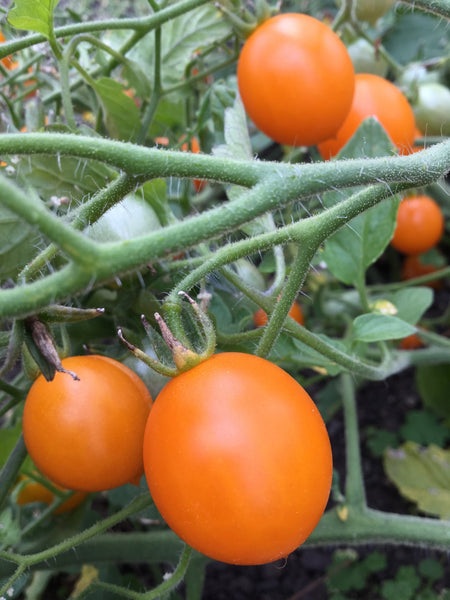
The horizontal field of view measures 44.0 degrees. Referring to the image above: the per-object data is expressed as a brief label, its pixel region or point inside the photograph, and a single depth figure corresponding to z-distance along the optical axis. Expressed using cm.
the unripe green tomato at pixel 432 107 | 19
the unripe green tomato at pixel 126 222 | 11
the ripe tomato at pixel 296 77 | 13
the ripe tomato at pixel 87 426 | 9
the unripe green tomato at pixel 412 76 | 19
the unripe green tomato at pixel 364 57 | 17
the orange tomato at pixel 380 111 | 15
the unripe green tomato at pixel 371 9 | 16
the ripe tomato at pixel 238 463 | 8
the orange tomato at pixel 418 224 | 21
